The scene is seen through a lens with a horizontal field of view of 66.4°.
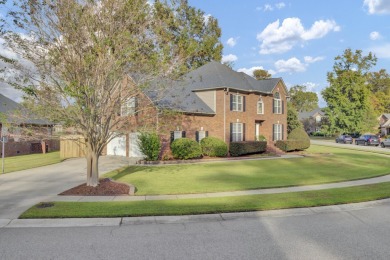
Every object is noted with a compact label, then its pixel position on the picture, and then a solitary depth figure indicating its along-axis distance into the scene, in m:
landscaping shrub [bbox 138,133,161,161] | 21.02
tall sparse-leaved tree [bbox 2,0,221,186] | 10.57
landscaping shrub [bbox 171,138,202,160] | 22.42
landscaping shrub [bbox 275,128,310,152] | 30.97
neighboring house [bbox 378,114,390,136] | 69.94
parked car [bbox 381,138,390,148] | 42.81
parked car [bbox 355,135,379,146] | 45.75
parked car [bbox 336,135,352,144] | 51.44
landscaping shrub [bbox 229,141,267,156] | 26.11
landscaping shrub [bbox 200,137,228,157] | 24.42
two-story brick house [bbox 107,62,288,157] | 25.16
